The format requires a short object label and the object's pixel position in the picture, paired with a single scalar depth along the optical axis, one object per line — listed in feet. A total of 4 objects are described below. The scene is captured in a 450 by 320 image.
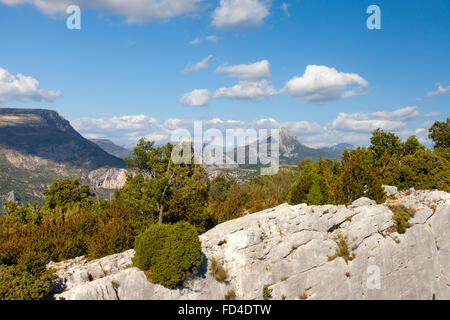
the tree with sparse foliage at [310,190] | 76.07
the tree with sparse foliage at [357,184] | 83.15
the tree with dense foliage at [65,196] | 101.38
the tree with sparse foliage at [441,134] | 158.71
